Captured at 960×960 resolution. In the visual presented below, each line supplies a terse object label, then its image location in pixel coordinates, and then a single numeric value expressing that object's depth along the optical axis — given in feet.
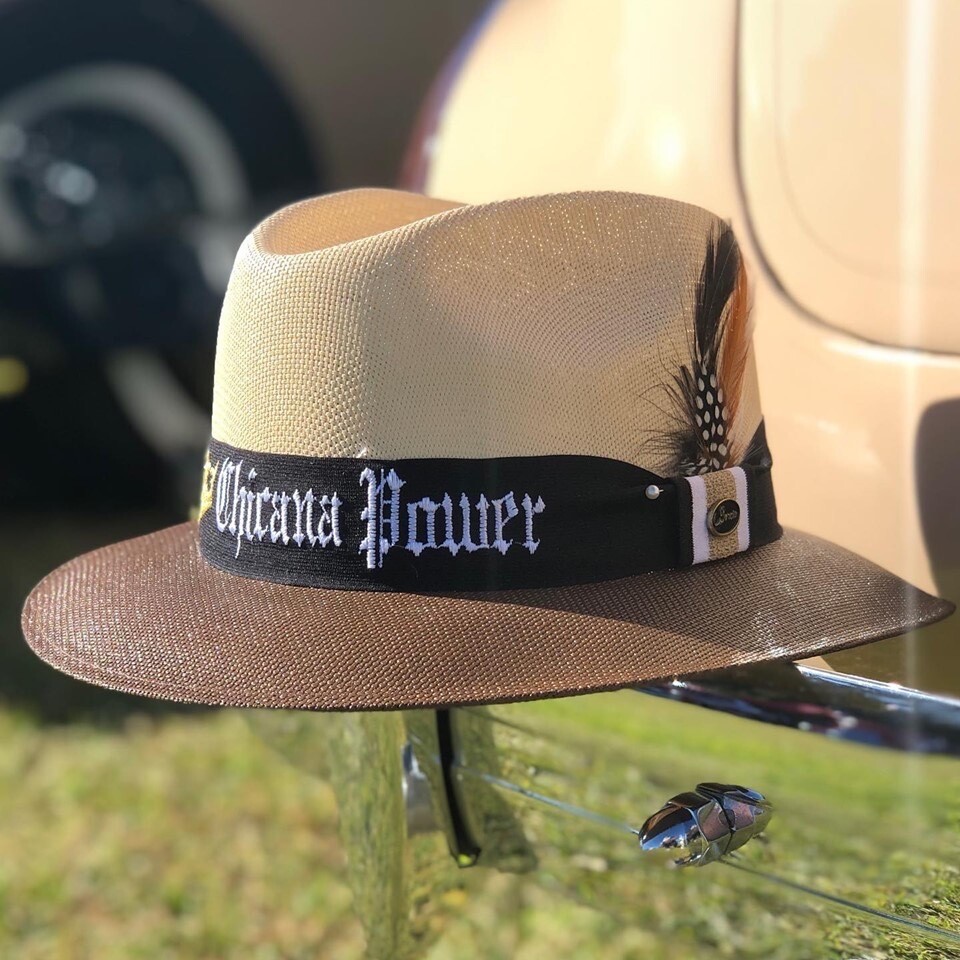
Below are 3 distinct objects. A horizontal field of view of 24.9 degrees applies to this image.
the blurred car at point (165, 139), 5.21
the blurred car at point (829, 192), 2.36
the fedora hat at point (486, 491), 2.13
